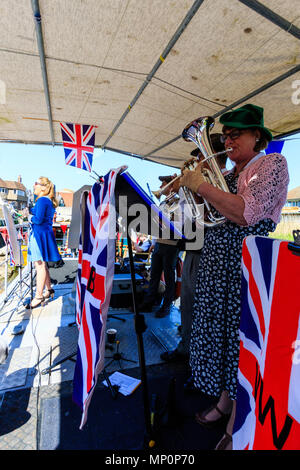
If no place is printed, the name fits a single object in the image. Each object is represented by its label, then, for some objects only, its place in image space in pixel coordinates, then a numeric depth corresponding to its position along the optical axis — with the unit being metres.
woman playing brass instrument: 1.39
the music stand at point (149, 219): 1.20
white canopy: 2.15
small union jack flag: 4.98
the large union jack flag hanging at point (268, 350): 0.81
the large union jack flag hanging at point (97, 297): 1.24
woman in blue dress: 3.80
